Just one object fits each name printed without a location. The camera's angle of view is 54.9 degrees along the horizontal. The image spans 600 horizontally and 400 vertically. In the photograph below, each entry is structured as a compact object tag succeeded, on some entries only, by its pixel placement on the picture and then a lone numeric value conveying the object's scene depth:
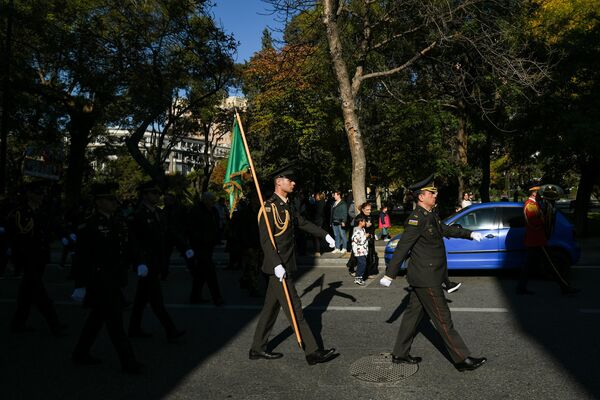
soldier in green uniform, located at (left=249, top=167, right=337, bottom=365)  5.50
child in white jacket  10.26
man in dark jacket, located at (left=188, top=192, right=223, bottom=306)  8.66
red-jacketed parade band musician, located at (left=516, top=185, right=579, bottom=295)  8.77
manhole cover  5.07
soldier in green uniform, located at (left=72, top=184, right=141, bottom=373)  5.34
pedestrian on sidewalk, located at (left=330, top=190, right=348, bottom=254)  15.23
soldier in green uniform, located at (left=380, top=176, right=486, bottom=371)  5.20
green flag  7.06
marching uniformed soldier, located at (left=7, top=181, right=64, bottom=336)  6.90
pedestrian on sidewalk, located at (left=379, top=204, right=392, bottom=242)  17.97
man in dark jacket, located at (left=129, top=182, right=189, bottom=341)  6.36
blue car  10.24
